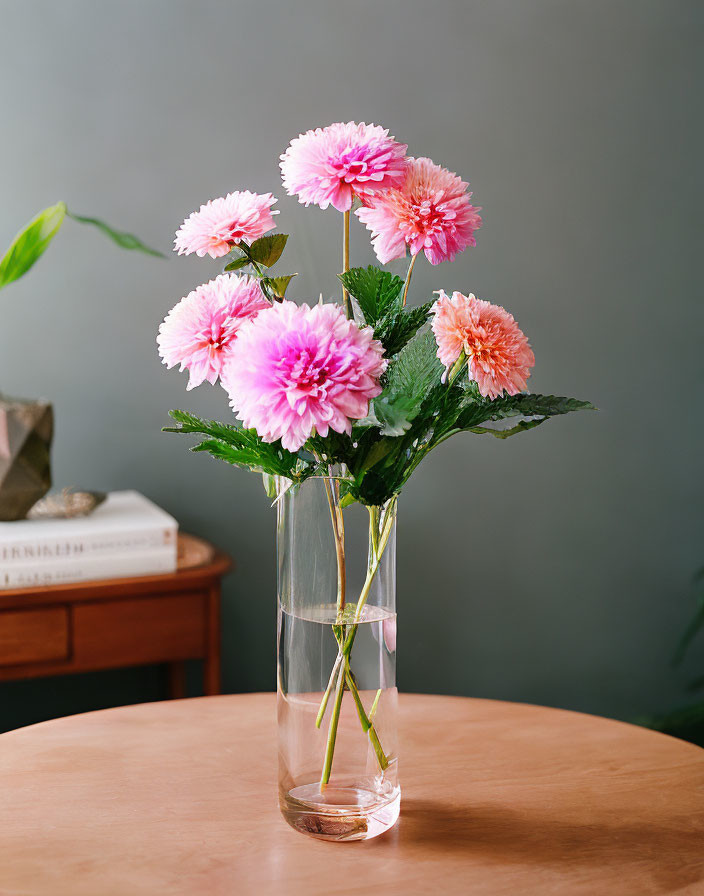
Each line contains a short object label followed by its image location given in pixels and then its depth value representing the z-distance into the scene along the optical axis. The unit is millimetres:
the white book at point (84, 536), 1390
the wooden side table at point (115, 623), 1385
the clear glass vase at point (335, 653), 751
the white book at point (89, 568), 1388
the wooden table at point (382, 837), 721
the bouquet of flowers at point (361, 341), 654
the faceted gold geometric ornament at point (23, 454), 1449
